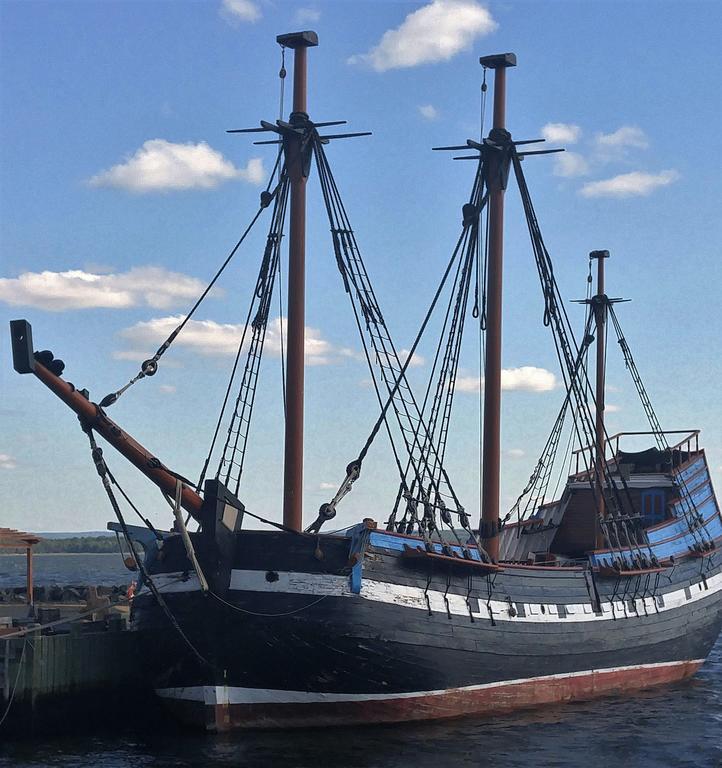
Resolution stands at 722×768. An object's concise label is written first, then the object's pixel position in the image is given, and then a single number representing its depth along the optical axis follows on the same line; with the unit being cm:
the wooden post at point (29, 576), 3609
